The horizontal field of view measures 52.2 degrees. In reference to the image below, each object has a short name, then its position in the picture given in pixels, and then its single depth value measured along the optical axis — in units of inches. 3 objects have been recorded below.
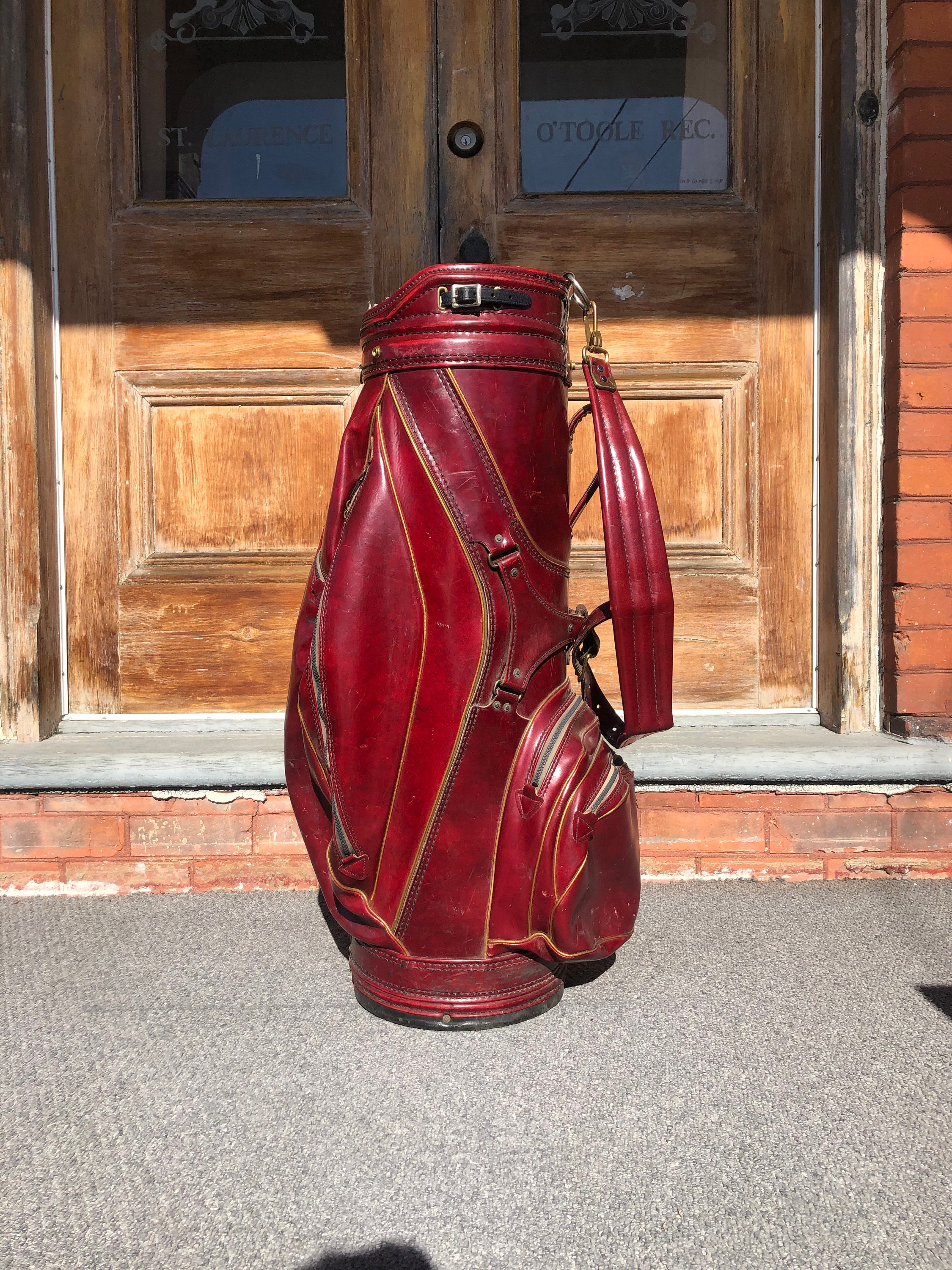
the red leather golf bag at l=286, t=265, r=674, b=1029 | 60.2
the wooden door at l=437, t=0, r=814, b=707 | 99.1
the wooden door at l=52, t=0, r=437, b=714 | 99.3
